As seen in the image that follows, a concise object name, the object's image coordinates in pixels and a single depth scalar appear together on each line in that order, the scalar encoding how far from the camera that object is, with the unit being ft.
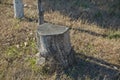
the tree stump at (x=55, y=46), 15.67
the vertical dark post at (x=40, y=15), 18.53
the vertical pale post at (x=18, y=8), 22.18
